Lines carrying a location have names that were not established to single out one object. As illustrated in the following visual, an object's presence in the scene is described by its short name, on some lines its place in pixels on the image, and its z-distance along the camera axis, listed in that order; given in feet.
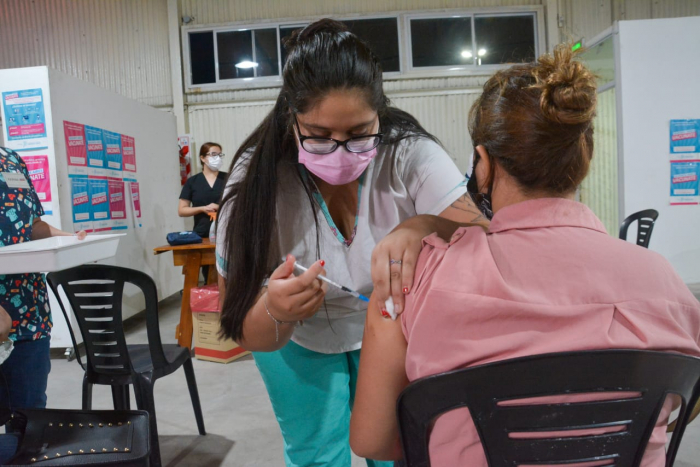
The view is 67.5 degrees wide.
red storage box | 11.43
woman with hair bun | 2.29
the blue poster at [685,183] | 14.26
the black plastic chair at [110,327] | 7.10
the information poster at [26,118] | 11.27
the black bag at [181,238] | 12.21
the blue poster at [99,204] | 12.75
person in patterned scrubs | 5.52
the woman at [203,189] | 15.55
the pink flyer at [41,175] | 11.40
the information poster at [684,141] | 14.16
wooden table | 11.88
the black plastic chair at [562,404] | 2.14
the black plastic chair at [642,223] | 12.05
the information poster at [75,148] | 11.90
